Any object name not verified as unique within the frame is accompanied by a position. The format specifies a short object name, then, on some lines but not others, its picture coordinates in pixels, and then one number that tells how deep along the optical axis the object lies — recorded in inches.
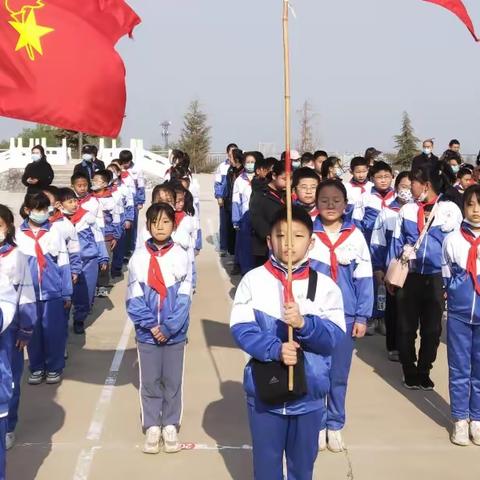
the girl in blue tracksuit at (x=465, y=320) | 191.0
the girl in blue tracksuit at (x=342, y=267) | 185.0
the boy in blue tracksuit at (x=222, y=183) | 481.7
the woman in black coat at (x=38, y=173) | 373.7
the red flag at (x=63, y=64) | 171.9
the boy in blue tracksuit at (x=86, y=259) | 298.5
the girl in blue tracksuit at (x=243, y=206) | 388.5
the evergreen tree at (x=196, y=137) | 1785.2
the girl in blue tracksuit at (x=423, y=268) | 225.5
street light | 1971.0
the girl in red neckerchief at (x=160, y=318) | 187.0
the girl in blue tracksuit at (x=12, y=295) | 145.6
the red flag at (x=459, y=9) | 177.6
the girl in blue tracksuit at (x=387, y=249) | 265.9
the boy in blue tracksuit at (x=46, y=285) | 230.4
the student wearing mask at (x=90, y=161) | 455.6
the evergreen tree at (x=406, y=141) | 1600.6
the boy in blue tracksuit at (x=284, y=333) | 130.9
